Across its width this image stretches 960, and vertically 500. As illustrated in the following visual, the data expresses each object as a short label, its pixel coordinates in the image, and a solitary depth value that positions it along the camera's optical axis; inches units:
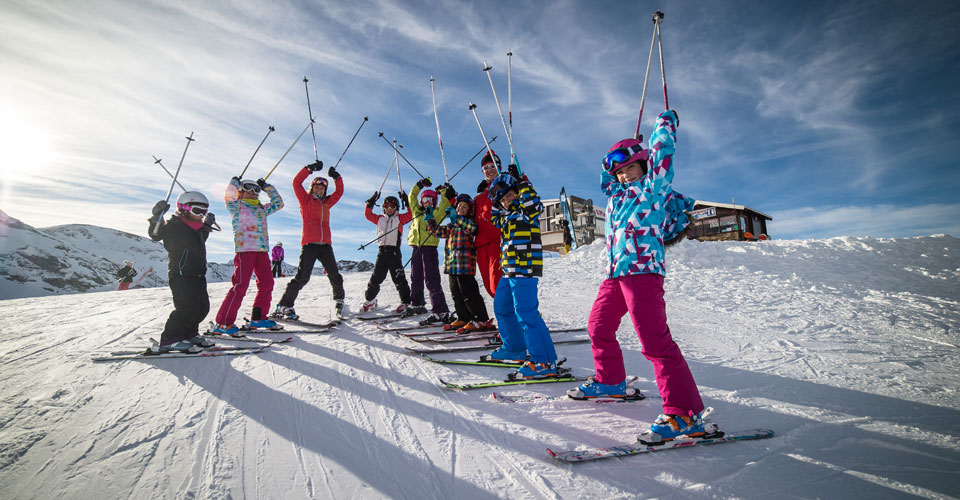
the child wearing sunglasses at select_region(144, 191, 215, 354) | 165.5
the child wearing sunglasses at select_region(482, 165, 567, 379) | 131.0
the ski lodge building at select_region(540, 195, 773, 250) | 880.3
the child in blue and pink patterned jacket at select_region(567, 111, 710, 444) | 85.9
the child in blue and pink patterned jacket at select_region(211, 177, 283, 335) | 206.4
